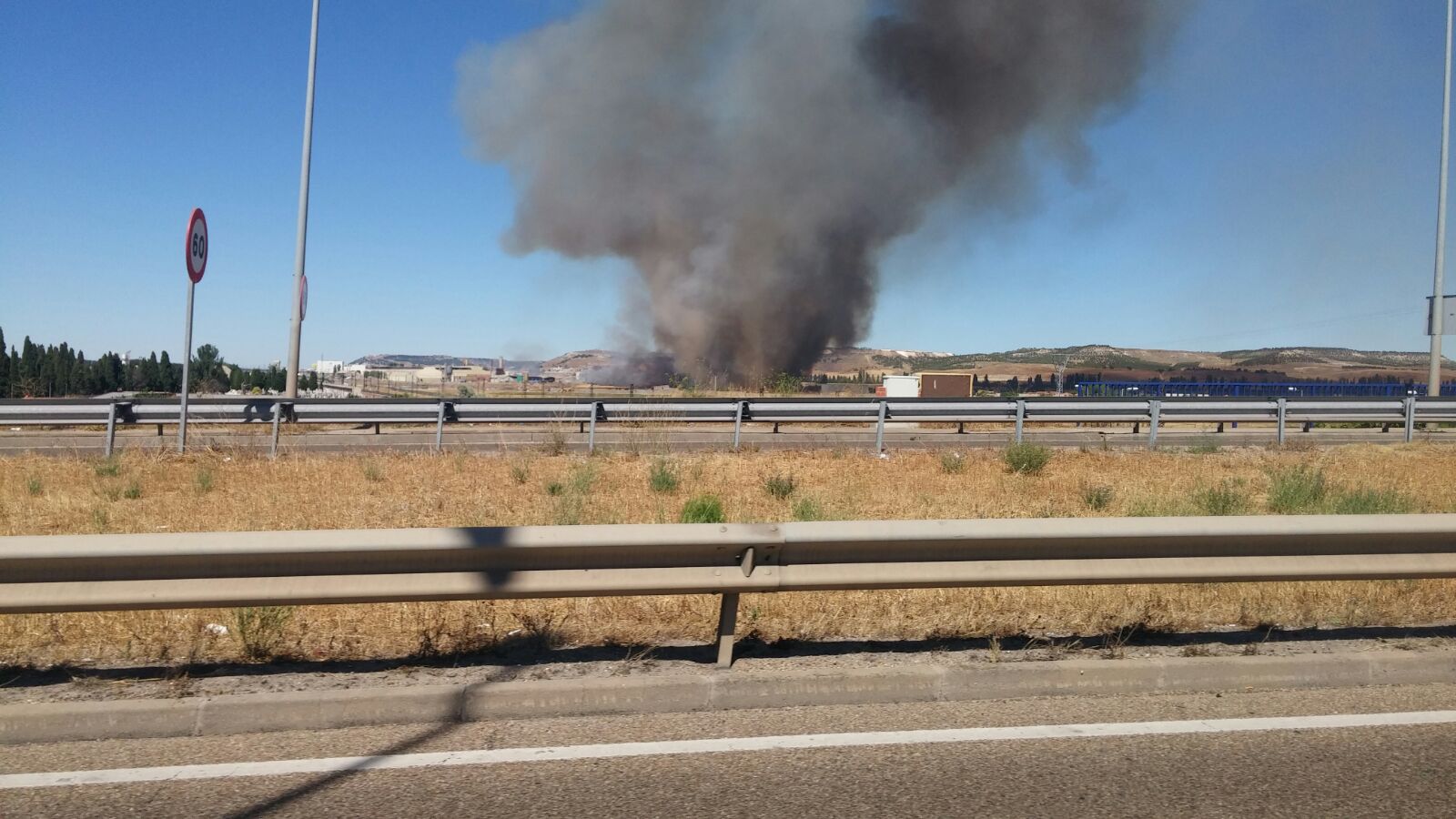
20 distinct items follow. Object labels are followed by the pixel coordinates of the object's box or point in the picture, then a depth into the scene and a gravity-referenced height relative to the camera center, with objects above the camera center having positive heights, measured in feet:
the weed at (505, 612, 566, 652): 14.40 -3.12
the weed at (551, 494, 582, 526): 23.50 -2.41
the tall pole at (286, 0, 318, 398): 45.32 +8.21
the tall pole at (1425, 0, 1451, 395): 61.87 +12.23
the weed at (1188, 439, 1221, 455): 43.14 -0.33
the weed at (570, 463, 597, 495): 30.40 -2.07
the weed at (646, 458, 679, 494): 31.76 -2.02
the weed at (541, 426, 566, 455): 42.14 -1.46
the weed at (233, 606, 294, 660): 13.75 -3.18
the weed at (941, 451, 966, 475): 37.09 -1.28
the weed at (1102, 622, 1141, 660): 13.84 -2.76
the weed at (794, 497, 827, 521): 24.58 -2.12
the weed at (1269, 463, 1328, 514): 26.91 -1.27
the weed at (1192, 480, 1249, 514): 26.07 -1.52
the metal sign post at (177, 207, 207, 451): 30.53 +3.90
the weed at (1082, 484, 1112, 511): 28.43 -1.72
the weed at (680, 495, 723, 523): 24.83 -2.28
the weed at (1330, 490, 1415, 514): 24.61 -1.29
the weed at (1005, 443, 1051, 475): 36.29 -0.96
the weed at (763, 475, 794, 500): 30.89 -2.03
